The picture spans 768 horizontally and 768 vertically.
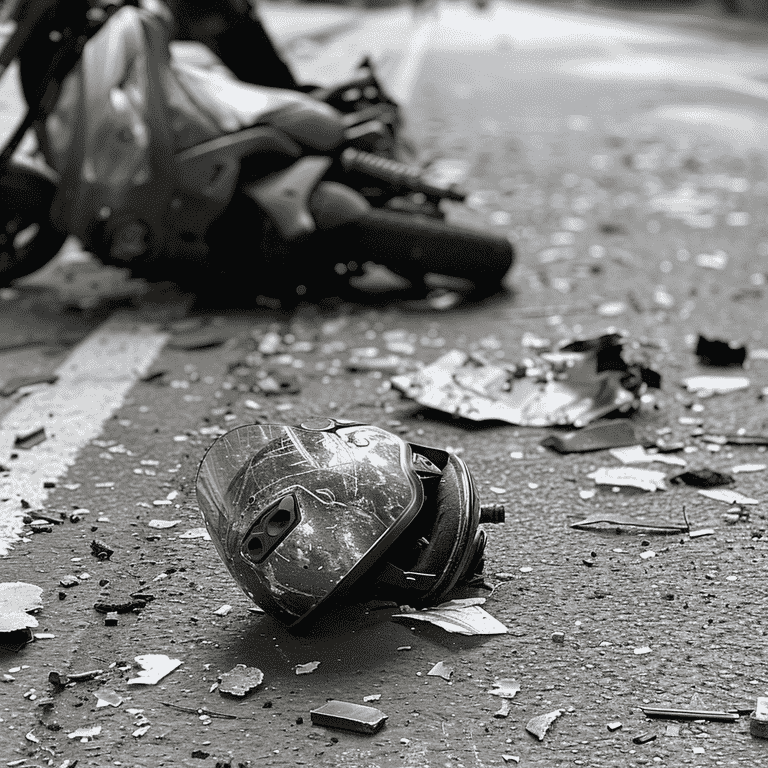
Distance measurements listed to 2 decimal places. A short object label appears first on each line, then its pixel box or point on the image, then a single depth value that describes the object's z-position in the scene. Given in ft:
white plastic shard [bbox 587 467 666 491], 12.19
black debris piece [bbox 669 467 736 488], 12.15
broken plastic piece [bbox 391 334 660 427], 14.10
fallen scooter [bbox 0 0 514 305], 17.88
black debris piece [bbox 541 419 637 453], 13.21
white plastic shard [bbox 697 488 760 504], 11.71
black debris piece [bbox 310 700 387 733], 8.07
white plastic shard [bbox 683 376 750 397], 14.99
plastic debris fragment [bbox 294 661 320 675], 8.80
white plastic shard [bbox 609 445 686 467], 12.80
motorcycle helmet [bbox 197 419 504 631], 9.06
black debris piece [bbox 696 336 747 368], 16.11
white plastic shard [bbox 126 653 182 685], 8.63
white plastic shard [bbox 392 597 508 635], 9.34
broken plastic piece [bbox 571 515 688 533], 11.13
